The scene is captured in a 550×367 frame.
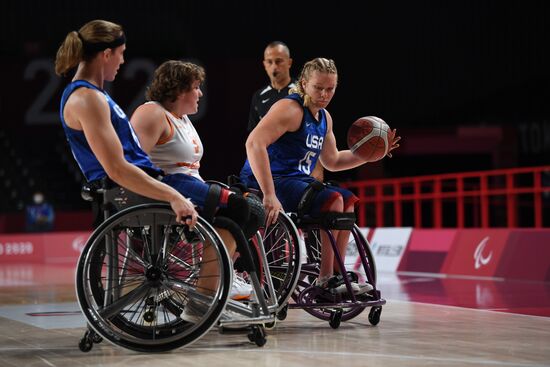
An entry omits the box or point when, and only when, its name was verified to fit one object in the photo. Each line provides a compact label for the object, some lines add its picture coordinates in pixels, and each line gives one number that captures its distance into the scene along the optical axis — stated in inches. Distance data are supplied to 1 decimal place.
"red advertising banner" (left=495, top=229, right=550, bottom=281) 673.0
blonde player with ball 390.6
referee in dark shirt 542.9
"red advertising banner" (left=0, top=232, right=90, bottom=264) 1274.6
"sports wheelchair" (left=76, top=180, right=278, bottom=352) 299.3
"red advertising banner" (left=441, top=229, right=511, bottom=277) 728.3
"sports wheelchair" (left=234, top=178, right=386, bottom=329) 384.5
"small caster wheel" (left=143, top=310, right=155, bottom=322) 308.5
